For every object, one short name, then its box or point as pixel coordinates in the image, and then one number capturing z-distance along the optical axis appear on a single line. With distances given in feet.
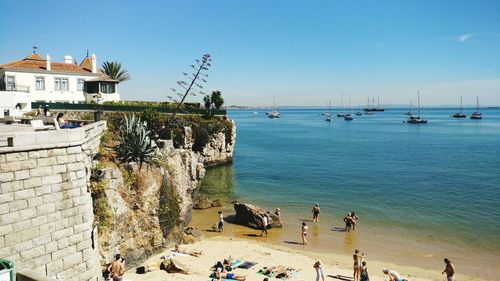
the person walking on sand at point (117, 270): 44.45
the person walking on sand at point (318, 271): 54.90
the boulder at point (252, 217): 84.33
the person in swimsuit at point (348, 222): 82.07
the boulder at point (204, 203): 99.04
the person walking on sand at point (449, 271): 55.21
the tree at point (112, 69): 179.63
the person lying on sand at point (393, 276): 55.44
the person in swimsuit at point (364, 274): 54.49
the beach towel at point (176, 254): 61.23
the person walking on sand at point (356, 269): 57.93
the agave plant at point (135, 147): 56.90
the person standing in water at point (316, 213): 87.19
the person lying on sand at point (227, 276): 54.85
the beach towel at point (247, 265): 61.07
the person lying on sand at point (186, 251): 63.45
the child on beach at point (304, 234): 75.72
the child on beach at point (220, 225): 82.02
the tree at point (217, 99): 194.18
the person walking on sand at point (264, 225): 79.97
